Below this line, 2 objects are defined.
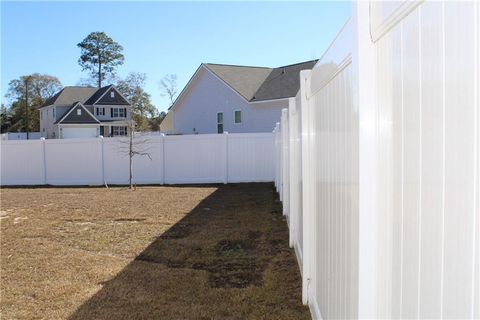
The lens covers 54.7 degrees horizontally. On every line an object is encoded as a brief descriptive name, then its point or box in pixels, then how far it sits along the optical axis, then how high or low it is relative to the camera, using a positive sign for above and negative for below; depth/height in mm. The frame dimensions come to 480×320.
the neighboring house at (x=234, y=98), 21953 +2387
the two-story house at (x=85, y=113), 40750 +3093
